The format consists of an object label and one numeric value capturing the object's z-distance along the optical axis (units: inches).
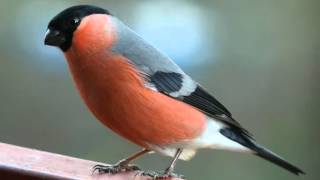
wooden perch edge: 76.8
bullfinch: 79.1
